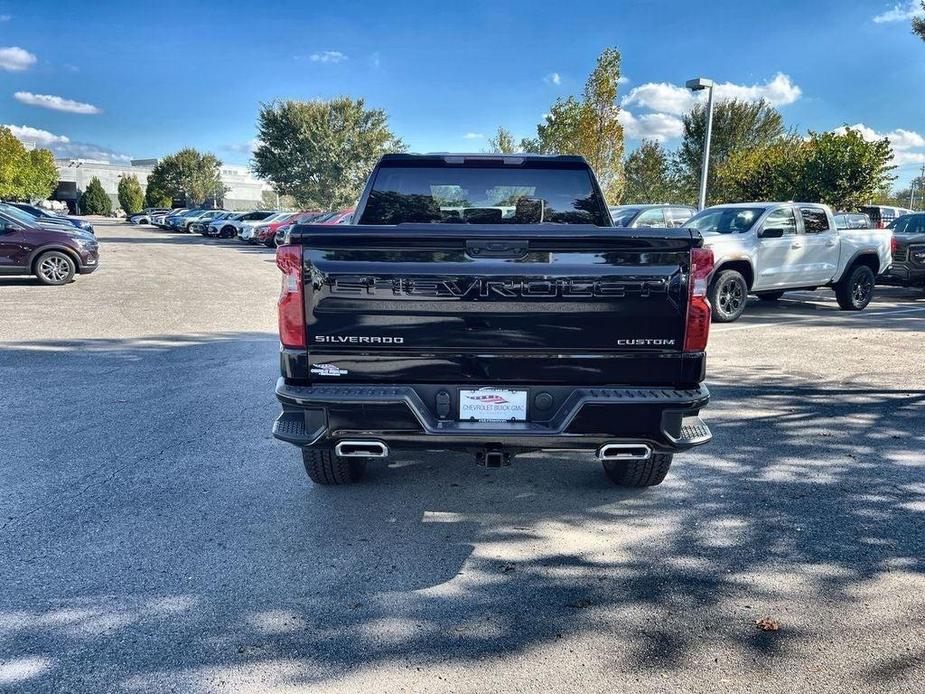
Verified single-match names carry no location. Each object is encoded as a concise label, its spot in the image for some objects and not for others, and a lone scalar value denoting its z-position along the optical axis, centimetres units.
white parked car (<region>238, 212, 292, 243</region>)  3241
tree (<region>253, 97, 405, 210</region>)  4438
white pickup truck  1058
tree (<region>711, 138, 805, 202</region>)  2108
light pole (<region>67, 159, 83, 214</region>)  10210
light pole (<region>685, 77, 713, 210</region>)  1699
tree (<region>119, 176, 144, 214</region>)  7975
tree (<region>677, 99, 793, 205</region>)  4100
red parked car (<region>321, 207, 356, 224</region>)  2194
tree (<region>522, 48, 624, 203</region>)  2547
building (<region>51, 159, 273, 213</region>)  9625
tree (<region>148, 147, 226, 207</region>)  7725
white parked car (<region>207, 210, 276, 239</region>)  3688
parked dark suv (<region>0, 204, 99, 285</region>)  1380
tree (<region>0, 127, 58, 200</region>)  5488
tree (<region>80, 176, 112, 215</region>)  8725
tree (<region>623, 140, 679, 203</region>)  4253
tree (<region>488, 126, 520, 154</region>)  4226
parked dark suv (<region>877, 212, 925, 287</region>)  1385
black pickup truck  314
